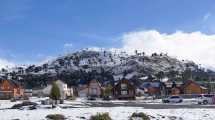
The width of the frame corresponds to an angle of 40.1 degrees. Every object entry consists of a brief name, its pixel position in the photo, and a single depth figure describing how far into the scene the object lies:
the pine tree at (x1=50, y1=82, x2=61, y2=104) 54.04
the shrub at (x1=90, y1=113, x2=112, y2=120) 22.41
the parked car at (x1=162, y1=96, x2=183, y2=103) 56.44
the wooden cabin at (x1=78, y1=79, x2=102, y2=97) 109.09
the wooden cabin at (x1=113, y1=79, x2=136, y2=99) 93.85
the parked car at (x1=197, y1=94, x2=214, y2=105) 49.01
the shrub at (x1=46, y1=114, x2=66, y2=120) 22.94
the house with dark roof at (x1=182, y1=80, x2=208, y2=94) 107.15
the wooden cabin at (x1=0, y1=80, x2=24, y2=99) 108.82
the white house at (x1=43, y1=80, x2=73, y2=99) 132.33
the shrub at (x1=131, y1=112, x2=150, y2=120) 24.53
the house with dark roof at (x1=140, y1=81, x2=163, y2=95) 121.47
